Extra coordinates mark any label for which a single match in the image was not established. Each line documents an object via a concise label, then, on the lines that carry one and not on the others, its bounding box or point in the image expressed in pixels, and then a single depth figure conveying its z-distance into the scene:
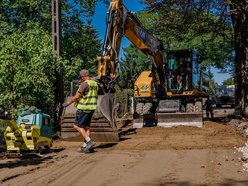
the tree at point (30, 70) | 14.32
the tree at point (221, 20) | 17.75
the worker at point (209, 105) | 24.84
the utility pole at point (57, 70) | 16.58
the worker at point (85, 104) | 10.34
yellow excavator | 12.36
